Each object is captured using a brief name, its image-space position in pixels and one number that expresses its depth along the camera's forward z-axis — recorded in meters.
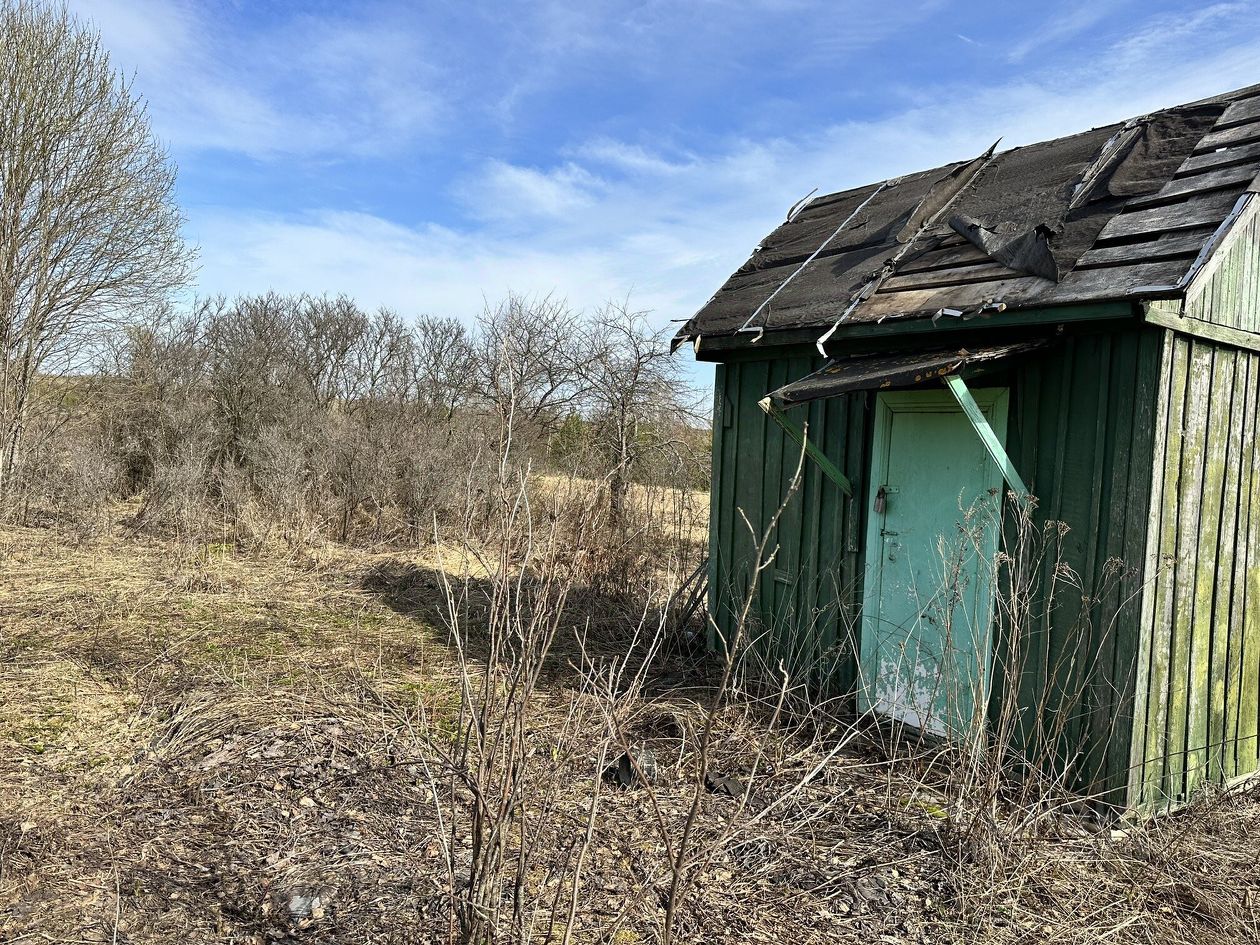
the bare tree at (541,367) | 15.03
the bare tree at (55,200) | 10.66
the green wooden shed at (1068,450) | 4.29
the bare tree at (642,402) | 13.80
